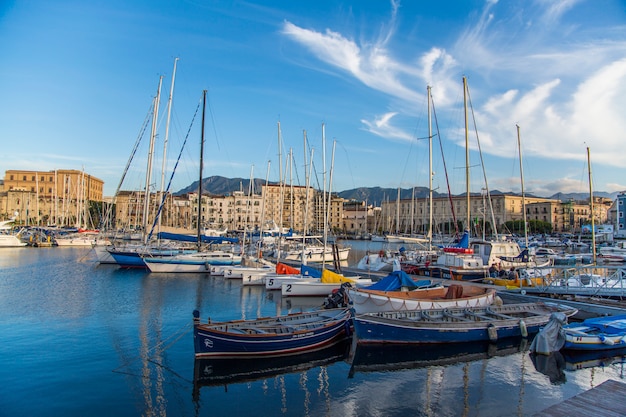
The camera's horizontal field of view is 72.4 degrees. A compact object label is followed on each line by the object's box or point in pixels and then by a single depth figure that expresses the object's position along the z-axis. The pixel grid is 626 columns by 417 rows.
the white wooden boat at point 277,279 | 31.93
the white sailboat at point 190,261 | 41.50
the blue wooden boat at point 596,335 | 17.25
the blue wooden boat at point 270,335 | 15.49
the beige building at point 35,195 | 120.06
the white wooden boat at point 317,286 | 29.36
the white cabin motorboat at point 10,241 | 73.56
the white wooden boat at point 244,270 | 36.19
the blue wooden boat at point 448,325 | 17.98
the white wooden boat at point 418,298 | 20.33
